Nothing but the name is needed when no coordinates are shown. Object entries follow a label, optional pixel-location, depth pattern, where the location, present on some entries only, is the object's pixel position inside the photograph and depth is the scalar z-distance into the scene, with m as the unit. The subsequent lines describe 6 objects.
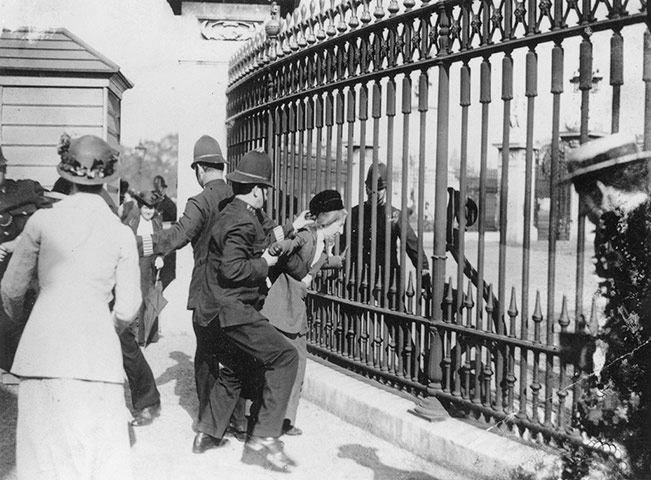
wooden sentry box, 7.82
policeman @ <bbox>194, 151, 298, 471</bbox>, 4.00
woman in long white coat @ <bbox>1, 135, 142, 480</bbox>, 2.93
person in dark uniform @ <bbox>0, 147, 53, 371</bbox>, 5.27
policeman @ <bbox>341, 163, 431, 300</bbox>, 5.10
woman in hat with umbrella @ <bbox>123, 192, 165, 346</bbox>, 7.34
